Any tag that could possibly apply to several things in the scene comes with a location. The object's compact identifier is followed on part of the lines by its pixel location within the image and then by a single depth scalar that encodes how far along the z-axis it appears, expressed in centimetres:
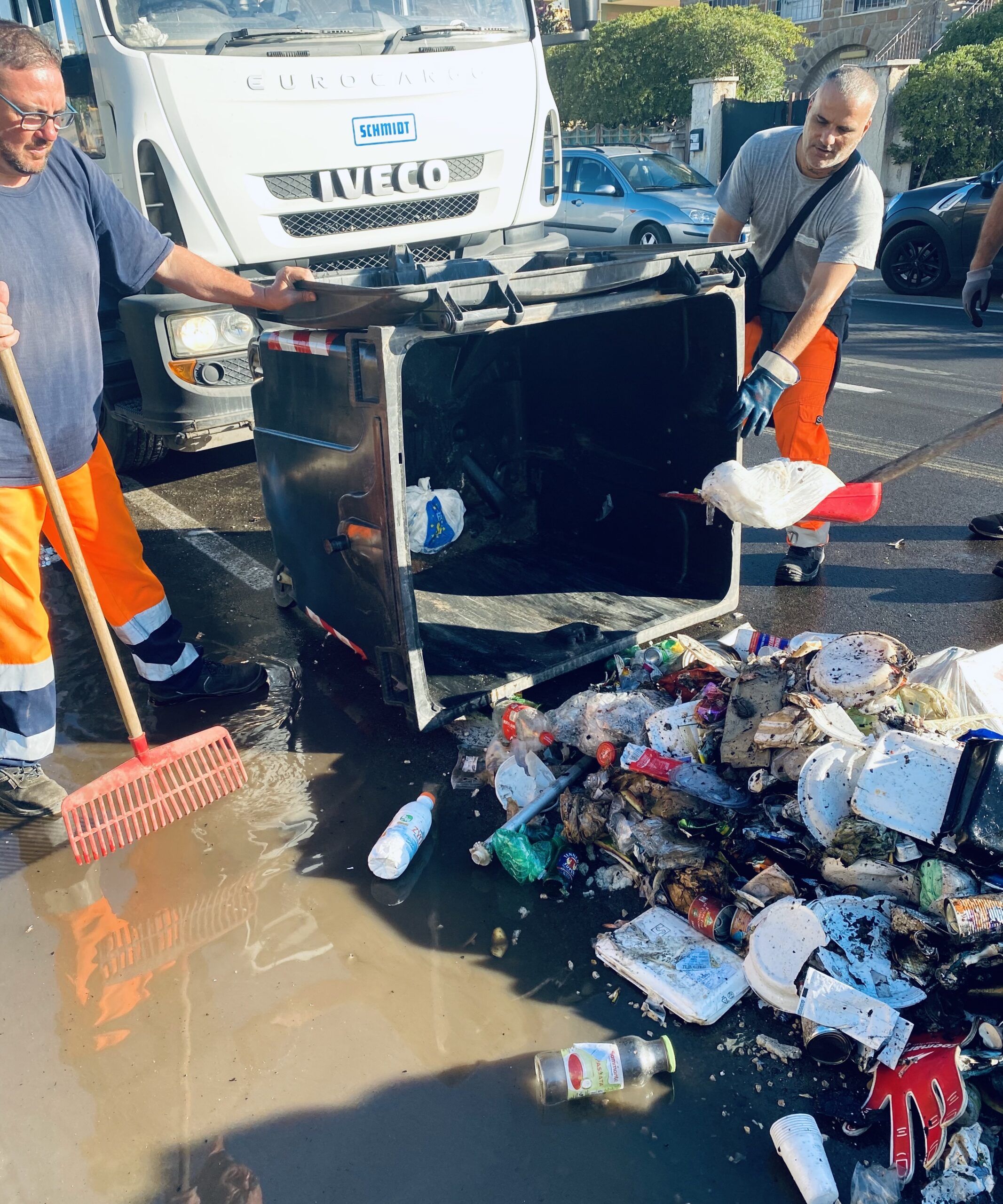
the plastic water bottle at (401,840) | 262
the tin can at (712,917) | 231
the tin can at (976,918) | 199
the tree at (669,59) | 2058
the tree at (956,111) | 1503
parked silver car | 1150
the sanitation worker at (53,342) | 258
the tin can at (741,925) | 229
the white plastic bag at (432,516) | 395
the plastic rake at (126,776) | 262
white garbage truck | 414
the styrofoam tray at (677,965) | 217
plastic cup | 176
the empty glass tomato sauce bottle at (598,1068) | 198
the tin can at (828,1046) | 200
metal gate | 1848
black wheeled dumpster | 277
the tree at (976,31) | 1772
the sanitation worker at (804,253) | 346
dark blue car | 961
